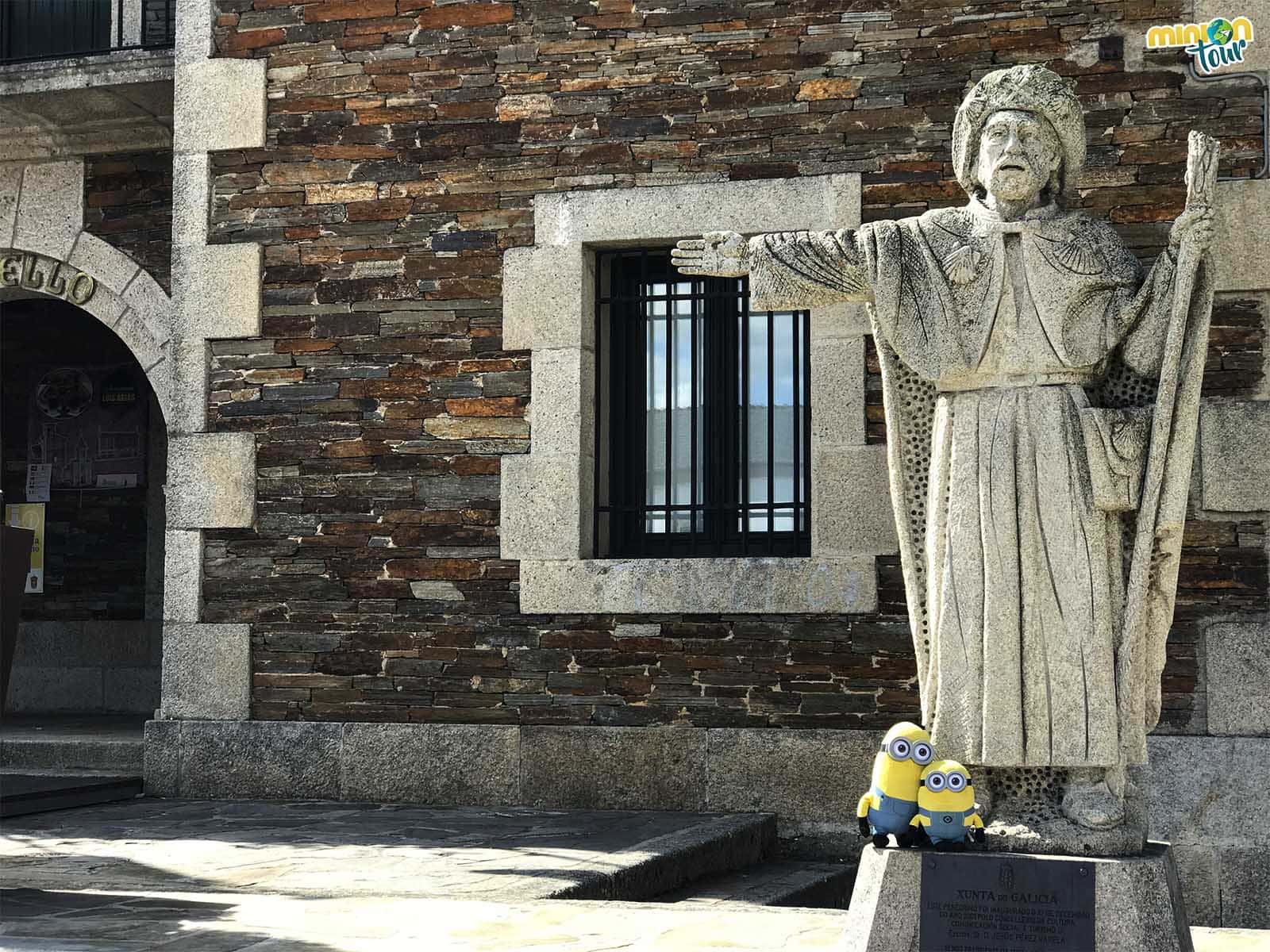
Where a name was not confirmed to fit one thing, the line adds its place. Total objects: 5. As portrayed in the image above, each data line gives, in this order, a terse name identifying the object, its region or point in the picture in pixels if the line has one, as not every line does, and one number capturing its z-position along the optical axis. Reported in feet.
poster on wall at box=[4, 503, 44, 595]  37.91
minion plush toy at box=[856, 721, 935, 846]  13.91
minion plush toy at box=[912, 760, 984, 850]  13.74
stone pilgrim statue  14.19
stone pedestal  13.41
